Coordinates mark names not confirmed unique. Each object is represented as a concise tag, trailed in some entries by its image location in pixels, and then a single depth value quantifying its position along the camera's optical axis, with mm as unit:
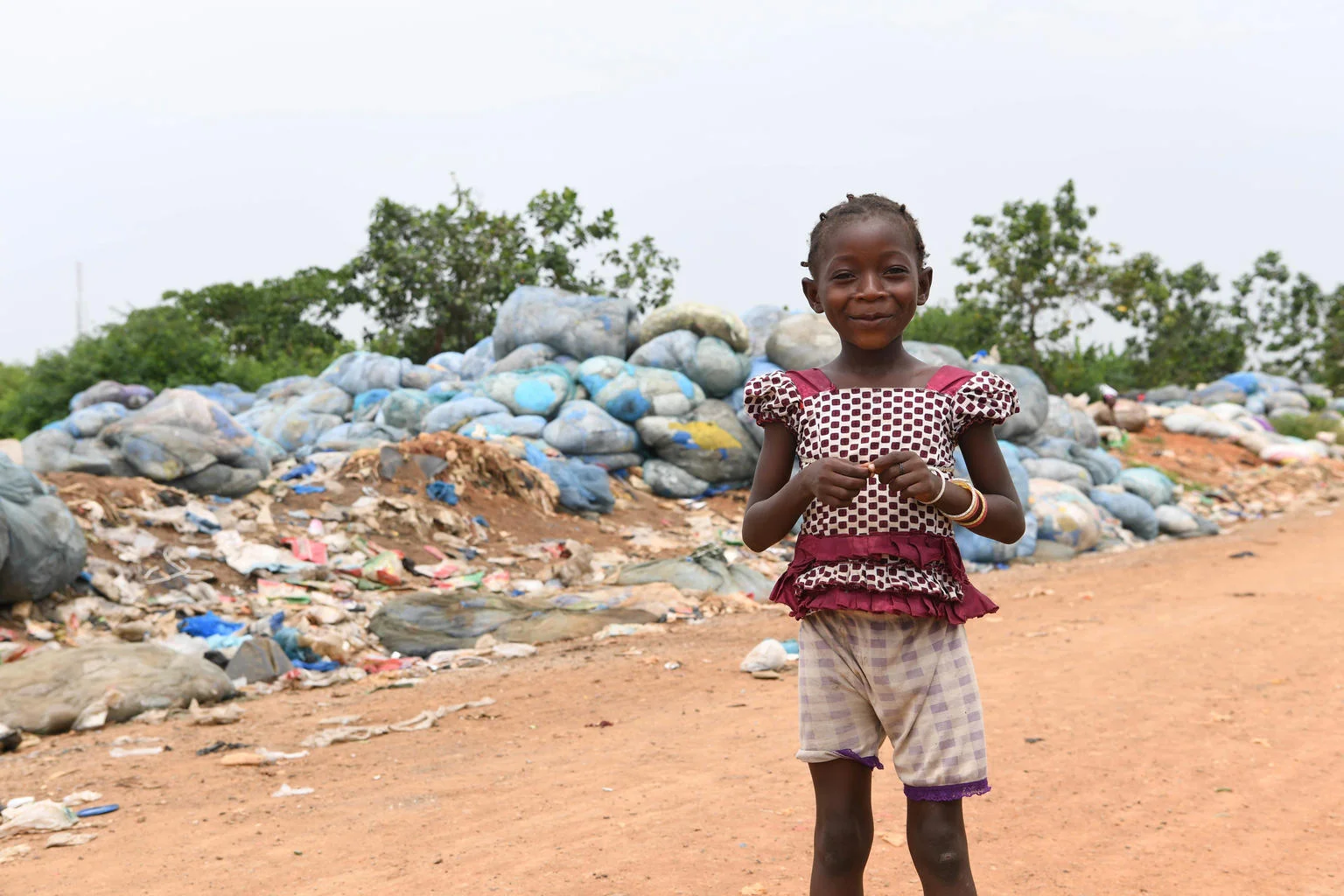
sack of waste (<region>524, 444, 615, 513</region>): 9320
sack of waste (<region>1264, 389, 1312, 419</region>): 19547
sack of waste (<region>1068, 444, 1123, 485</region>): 11258
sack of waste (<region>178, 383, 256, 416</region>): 13162
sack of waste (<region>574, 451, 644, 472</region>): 10078
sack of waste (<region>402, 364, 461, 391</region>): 11812
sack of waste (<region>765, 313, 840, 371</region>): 10125
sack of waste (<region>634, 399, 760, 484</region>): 10039
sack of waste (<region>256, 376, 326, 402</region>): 12531
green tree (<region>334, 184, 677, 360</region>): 19641
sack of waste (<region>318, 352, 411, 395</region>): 11586
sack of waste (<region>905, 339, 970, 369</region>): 9429
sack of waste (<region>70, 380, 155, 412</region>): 9778
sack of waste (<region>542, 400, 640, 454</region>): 9945
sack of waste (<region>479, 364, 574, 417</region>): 10156
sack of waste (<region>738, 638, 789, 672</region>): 5168
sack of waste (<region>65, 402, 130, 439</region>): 8461
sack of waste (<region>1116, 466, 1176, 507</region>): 11289
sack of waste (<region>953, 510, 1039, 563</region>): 8711
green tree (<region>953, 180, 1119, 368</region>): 18406
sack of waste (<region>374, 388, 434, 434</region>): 10594
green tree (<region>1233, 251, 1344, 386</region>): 26797
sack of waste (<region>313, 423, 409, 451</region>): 9961
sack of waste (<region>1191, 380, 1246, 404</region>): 19766
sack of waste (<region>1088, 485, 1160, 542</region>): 10570
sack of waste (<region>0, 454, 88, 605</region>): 5707
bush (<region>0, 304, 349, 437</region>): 15000
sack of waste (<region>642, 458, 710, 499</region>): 10078
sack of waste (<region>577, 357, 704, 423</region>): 10102
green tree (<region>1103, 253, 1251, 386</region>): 25625
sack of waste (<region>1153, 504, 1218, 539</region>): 10898
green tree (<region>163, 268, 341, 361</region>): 22656
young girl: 1757
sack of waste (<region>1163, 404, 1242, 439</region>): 16594
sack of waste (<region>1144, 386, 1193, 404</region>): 19766
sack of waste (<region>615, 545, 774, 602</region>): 7320
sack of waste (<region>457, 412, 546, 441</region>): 9805
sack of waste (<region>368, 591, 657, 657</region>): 6160
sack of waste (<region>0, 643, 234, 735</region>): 4656
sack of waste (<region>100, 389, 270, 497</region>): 7848
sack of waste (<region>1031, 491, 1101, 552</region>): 9391
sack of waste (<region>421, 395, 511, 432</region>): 10117
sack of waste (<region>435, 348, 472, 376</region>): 12690
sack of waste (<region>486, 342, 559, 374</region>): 10727
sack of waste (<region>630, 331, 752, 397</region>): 10320
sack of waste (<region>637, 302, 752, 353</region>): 10508
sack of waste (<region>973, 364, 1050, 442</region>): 10898
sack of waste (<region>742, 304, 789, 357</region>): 11070
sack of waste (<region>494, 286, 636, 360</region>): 10836
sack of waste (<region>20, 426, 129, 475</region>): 7848
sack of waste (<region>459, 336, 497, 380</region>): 11789
